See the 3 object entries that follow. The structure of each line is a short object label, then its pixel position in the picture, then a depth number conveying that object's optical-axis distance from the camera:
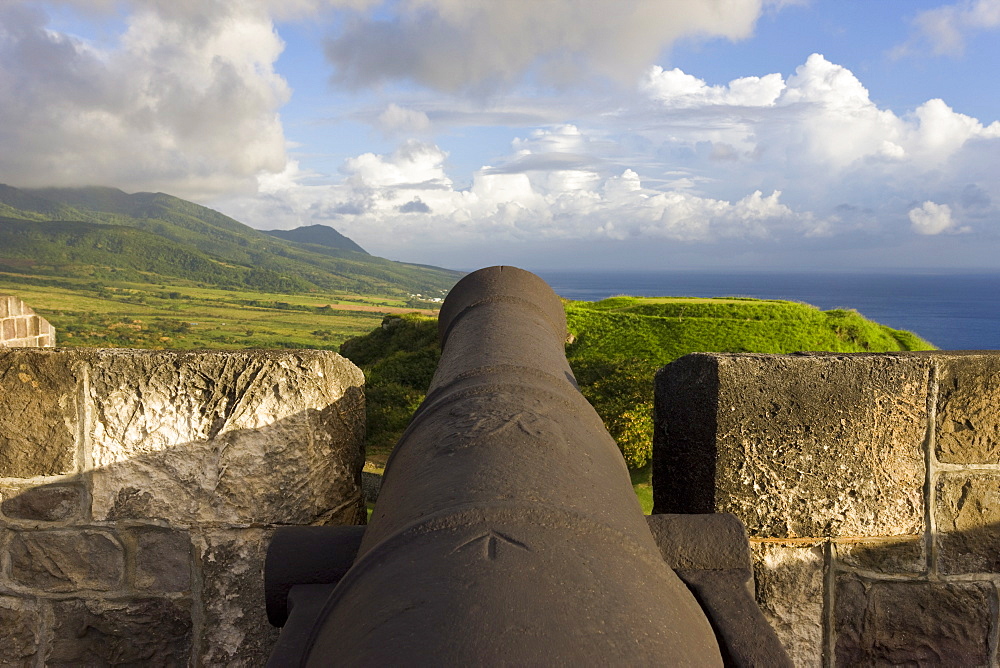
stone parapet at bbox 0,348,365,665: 2.52
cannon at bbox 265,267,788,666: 1.01
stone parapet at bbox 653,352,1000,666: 2.55
